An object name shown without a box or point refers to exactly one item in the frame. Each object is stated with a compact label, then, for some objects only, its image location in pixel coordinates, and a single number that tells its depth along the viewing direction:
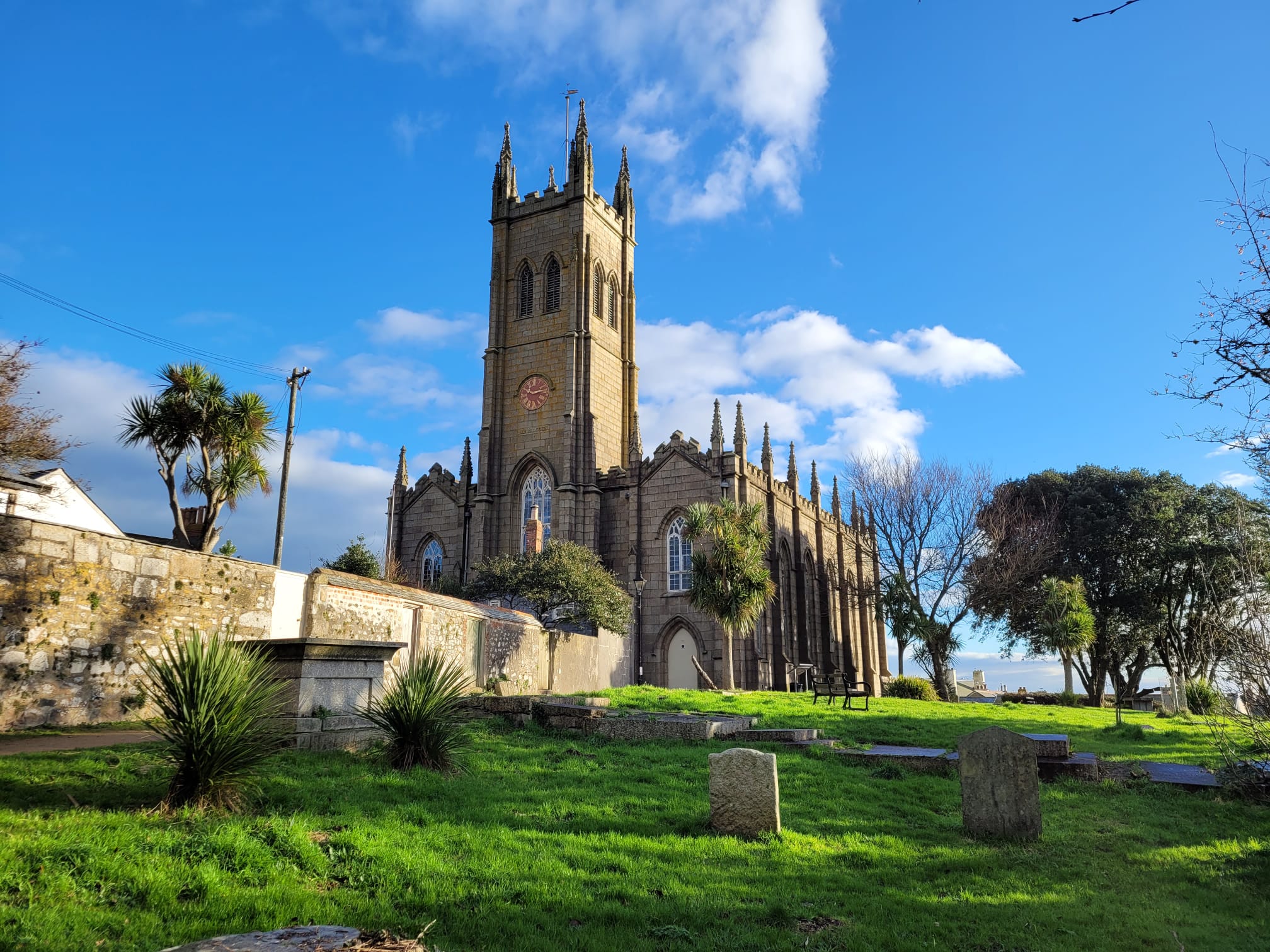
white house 15.12
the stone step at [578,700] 17.38
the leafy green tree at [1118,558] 41.00
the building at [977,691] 45.93
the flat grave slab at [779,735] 14.52
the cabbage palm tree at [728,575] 28.86
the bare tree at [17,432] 14.14
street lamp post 37.32
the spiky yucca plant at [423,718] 9.96
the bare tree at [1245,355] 7.87
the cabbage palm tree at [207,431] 21.28
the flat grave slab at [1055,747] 12.82
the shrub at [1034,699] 38.22
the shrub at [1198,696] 24.47
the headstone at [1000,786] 9.05
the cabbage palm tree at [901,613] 36.84
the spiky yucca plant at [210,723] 7.34
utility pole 25.20
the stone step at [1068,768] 12.41
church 37.75
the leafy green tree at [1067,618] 29.70
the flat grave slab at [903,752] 13.04
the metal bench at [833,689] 21.09
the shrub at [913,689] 34.53
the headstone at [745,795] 8.73
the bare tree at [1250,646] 8.96
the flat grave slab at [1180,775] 11.95
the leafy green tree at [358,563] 33.94
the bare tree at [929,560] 37.06
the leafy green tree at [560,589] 29.38
